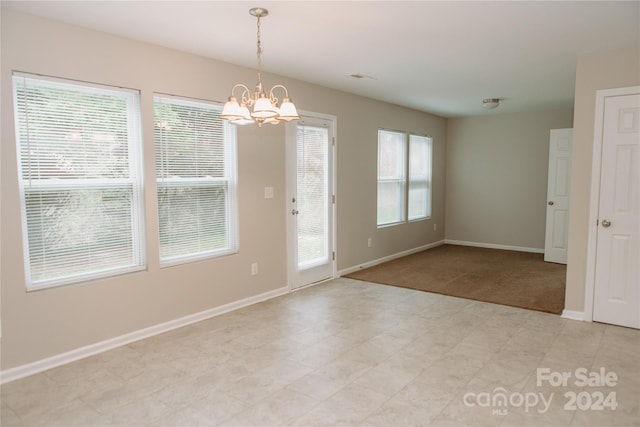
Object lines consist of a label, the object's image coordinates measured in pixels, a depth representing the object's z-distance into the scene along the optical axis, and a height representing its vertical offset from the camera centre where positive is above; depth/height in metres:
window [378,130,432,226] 6.48 -0.01
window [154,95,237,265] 3.63 -0.02
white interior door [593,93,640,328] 3.59 -0.34
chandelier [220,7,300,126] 2.51 +0.40
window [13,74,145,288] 2.86 +0.00
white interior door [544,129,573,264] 6.30 -0.30
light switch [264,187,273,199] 4.49 -0.16
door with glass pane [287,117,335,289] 4.81 -0.28
